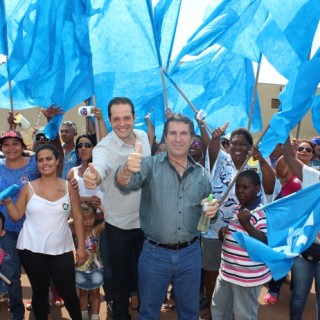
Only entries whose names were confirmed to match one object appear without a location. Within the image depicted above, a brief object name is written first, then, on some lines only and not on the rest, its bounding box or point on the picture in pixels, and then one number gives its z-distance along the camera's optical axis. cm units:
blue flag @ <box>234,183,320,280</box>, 271
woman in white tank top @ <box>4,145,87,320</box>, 347
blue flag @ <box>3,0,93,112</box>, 423
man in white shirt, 333
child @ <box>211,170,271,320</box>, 318
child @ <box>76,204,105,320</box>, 395
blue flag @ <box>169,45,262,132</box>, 518
